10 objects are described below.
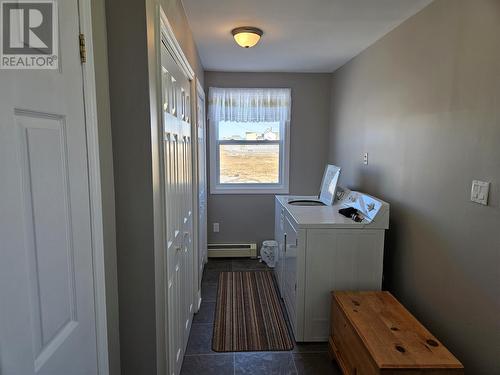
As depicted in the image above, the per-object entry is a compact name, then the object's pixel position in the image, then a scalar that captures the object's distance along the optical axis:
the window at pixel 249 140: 4.09
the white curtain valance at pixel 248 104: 4.06
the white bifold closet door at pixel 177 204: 1.64
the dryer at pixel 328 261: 2.37
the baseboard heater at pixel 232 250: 4.27
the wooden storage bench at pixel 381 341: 1.48
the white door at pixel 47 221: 0.69
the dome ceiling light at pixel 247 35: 2.48
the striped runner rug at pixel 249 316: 2.46
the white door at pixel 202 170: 3.28
